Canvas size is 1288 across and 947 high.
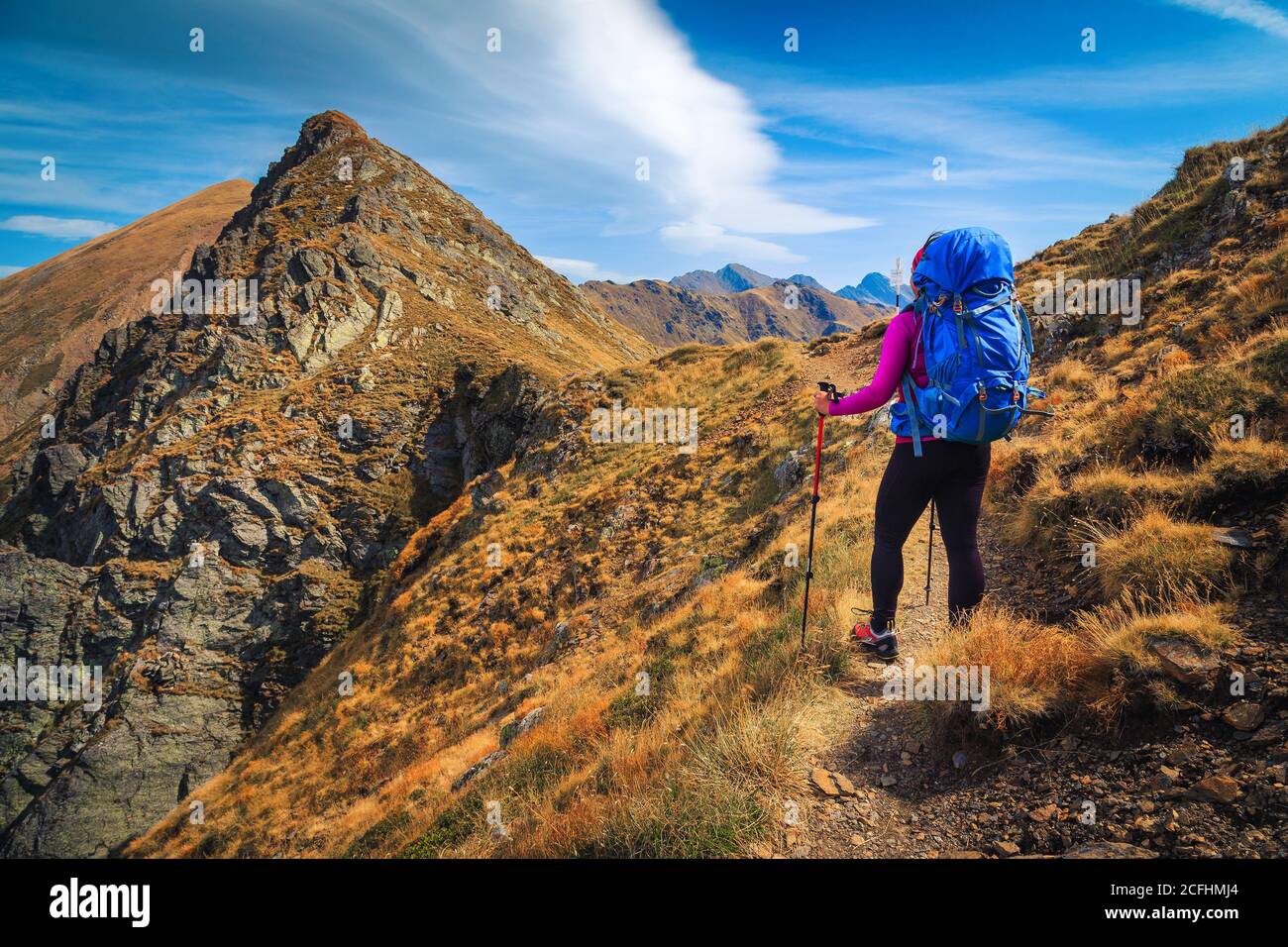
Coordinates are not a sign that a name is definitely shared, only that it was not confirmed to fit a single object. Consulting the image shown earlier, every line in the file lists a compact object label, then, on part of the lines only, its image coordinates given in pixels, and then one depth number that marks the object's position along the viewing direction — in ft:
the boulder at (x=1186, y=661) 10.03
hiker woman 12.17
